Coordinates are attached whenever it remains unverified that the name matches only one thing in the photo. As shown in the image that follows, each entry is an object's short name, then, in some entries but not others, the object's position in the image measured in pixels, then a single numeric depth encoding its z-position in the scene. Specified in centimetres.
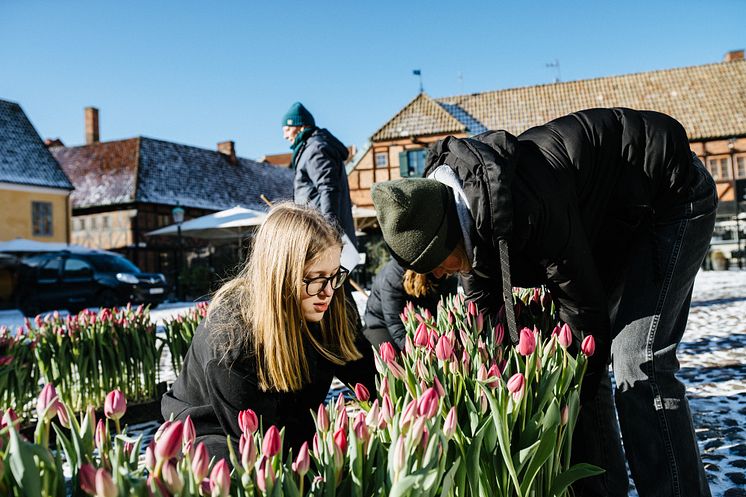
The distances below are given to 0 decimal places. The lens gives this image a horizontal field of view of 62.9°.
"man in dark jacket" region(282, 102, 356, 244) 421
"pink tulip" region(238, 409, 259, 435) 118
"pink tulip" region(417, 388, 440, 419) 116
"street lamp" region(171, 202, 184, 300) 1728
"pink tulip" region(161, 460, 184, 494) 93
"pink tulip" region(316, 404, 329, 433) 126
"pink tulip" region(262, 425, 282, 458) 104
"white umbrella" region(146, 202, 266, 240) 1458
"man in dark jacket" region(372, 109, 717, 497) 171
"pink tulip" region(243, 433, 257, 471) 103
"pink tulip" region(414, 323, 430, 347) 178
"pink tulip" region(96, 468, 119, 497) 84
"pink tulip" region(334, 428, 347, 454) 110
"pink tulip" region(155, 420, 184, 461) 96
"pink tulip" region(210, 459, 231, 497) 94
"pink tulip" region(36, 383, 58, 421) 113
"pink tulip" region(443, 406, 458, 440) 117
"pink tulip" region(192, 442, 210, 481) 96
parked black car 1349
